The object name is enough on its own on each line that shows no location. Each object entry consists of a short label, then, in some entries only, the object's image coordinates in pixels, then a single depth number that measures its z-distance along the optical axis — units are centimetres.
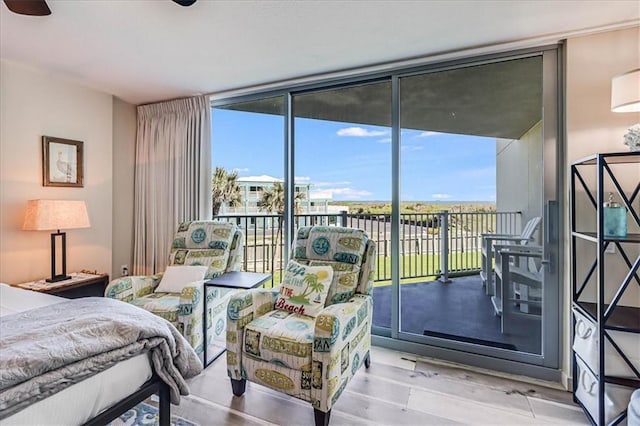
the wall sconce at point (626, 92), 168
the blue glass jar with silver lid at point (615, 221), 170
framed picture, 297
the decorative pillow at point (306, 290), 211
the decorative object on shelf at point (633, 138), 171
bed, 98
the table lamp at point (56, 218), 268
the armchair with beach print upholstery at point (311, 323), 168
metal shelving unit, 164
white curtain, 342
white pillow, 263
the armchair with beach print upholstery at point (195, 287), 227
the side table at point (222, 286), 234
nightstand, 268
